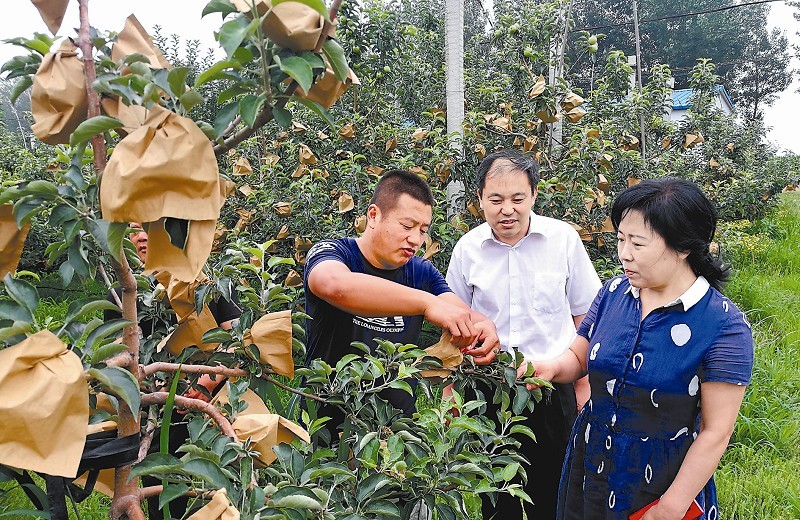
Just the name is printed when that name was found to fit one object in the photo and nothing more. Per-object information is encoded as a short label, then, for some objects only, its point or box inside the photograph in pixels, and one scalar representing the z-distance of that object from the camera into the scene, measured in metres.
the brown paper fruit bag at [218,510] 0.74
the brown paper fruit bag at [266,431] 0.94
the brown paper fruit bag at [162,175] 0.68
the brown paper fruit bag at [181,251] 0.74
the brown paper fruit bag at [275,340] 1.08
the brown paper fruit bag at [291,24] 0.73
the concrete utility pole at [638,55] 5.09
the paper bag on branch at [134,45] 0.87
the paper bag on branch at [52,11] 0.84
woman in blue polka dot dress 1.50
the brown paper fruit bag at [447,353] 1.31
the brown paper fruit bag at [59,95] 0.80
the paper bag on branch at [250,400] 1.06
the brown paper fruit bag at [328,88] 0.84
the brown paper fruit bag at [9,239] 0.85
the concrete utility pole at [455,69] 3.54
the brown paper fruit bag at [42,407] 0.65
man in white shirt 2.14
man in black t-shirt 1.32
